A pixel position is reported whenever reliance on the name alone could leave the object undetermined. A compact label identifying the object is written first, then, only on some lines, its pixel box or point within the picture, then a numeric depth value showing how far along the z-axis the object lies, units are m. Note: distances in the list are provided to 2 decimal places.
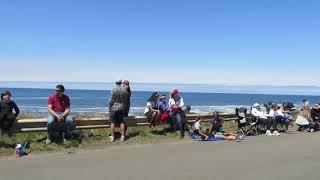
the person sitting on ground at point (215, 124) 10.64
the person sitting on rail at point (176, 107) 10.26
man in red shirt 8.27
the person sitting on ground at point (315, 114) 13.48
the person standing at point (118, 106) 9.12
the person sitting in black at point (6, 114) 8.13
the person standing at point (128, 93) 9.37
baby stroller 11.41
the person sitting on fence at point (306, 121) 12.91
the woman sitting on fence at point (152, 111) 10.25
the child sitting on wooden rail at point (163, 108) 10.35
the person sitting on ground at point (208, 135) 9.93
